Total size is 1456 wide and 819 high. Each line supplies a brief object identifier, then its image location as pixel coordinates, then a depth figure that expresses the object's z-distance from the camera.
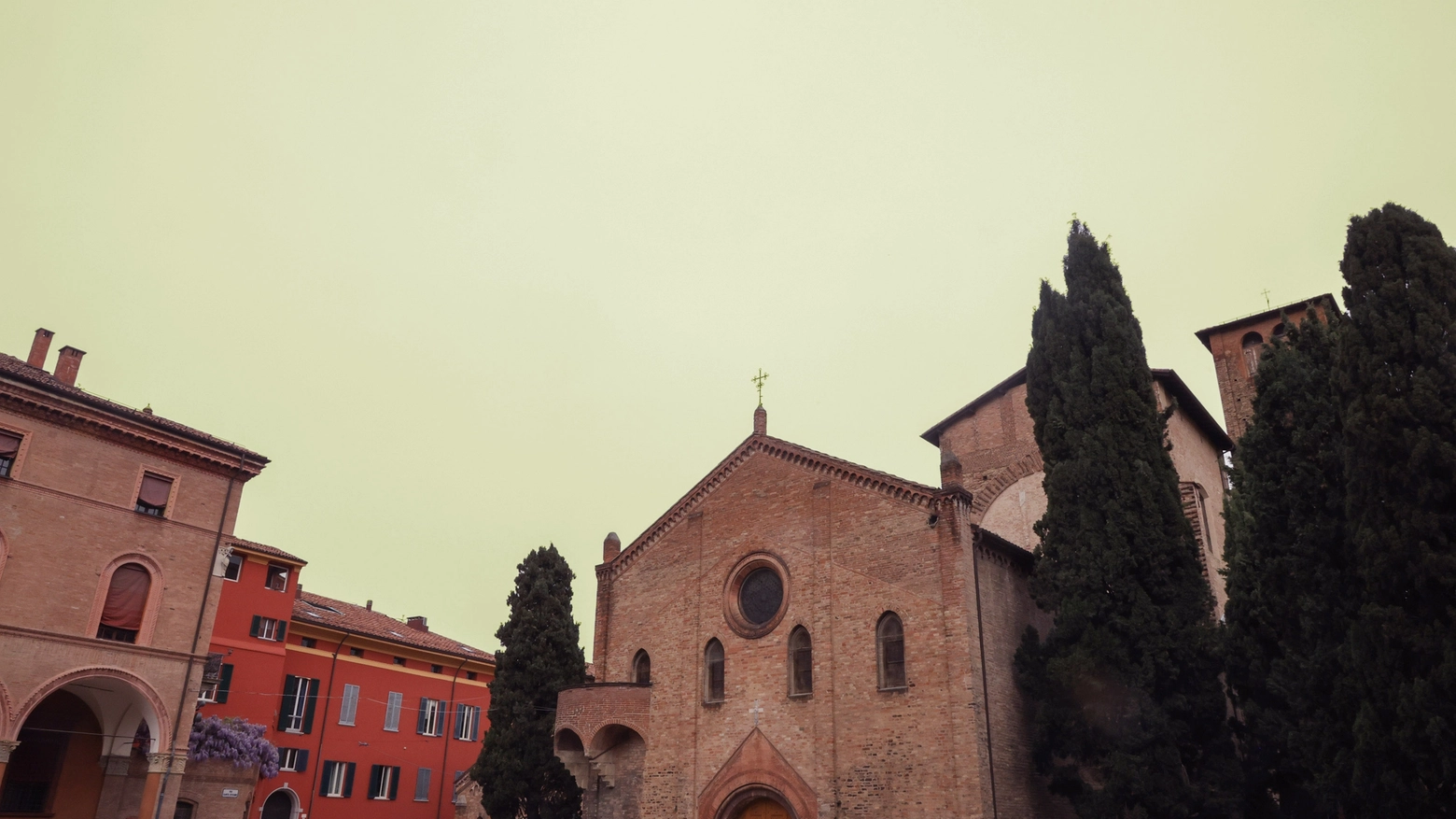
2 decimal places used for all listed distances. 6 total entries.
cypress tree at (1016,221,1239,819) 17.28
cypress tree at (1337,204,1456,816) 12.82
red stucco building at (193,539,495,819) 31.02
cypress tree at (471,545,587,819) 27.27
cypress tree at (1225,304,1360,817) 14.98
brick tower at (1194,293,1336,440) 35.50
